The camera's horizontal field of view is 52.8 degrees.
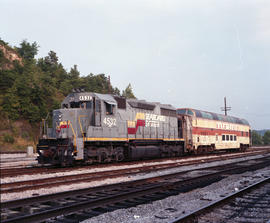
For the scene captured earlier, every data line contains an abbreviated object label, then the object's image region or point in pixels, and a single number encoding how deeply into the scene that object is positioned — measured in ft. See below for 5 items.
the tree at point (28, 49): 211.20
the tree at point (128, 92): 239.13
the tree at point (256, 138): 398.07
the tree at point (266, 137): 414.62
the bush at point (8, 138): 103.77
